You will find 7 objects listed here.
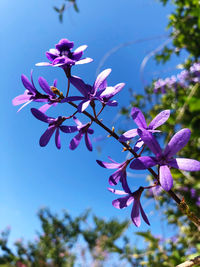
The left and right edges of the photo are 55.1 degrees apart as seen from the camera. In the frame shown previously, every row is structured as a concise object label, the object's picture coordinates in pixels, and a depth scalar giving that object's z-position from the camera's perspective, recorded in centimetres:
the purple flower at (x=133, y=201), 10
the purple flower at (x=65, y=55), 10
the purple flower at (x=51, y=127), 10
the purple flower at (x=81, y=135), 9
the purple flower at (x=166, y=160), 8
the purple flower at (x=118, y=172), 10
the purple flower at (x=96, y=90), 9
